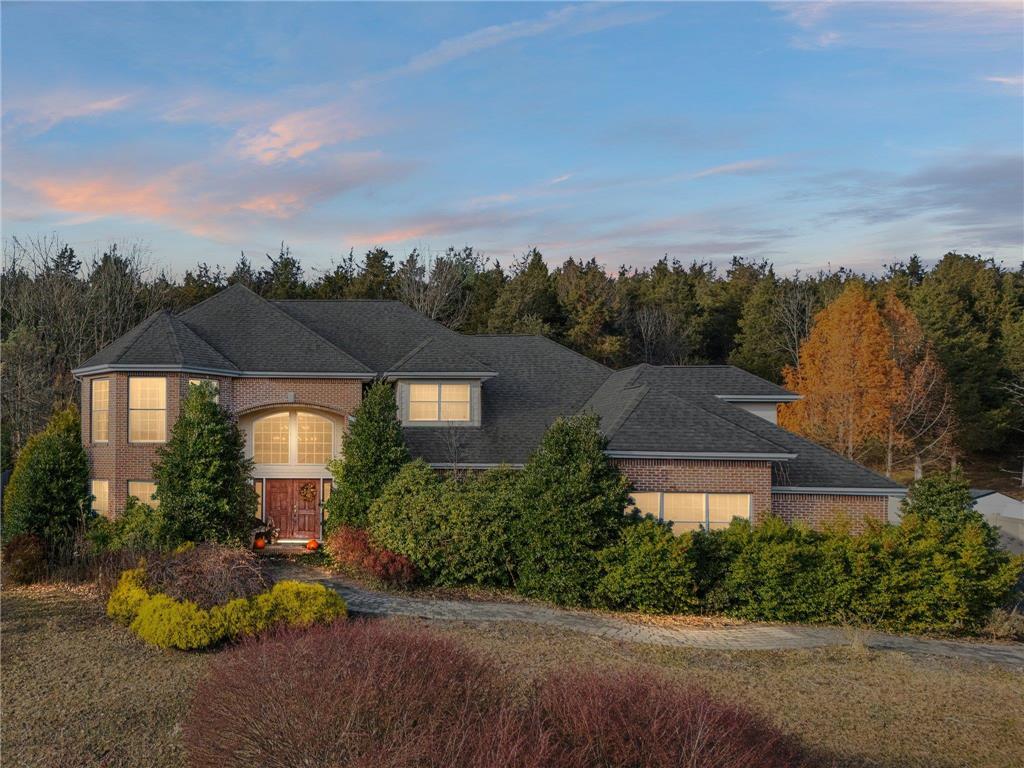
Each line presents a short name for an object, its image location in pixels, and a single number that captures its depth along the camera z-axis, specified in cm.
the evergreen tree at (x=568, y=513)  1708
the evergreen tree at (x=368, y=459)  2098
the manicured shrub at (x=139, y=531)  1942
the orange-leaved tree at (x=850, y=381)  3700
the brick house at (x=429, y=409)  1895
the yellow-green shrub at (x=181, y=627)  1223
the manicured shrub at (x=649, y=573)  1644
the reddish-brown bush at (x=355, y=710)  558
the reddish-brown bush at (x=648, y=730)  567
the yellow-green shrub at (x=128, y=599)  1370
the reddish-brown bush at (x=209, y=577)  1312
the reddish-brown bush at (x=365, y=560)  1773
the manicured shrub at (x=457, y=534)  1812
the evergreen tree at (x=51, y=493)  2091
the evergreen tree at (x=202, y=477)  1992
